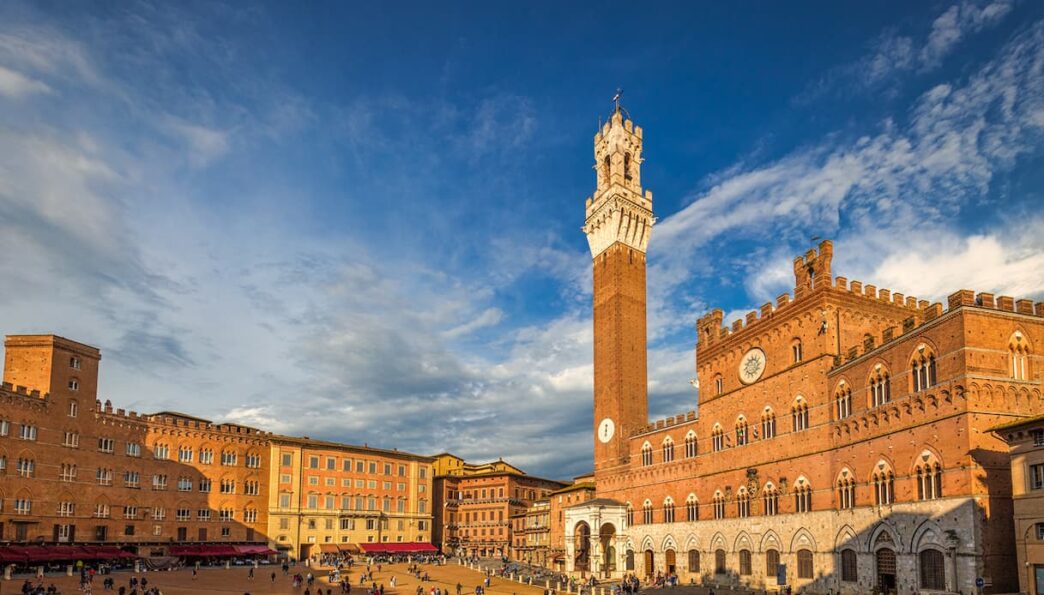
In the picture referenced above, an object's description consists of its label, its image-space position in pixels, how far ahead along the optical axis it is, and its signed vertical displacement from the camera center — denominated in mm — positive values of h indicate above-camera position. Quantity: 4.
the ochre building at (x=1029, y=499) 33781 -1583
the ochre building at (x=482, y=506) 114312 -6832
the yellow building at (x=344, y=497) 94375 -4859
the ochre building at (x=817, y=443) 37906 +1024
